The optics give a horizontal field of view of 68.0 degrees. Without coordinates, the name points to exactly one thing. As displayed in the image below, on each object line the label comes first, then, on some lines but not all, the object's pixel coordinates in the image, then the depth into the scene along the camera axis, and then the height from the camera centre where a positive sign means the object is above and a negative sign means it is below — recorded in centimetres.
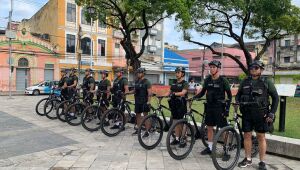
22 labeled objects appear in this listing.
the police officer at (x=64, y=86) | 768 -23
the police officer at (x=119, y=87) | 606 -19
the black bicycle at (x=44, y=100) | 800 -78
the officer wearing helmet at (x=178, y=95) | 468 -30
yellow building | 2361 +502
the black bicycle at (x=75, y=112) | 666 -98
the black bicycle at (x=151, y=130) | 472 -105
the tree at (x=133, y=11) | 1017 +339
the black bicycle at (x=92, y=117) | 602 -103
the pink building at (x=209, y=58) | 3952 +364
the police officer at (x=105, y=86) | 648 -18
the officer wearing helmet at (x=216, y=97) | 424 -29
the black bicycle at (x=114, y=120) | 554 -101
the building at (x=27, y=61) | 2123 +178
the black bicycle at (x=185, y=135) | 424 -107
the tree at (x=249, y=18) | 1255 +385
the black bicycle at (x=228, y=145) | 373 -110
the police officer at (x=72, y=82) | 754 -9
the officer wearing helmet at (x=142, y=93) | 544 -31
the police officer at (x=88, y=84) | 696 -13
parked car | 1900 -79
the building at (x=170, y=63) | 3173 +272
